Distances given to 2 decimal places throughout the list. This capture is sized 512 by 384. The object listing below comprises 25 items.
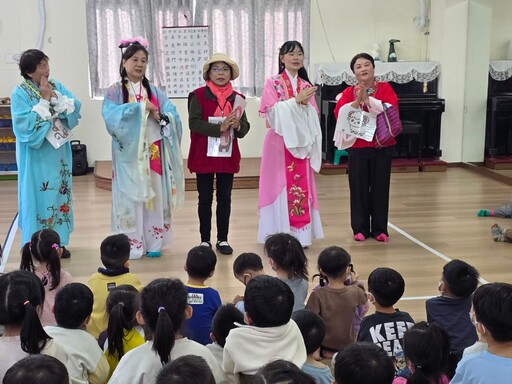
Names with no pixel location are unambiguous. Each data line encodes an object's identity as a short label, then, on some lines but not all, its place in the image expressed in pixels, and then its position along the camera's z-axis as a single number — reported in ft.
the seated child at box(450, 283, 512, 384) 5.98
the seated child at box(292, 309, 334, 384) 6.96
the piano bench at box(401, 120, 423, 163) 26.55
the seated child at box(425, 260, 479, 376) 8.43
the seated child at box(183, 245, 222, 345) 8.66
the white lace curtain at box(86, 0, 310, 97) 27.22
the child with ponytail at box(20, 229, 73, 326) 10.00
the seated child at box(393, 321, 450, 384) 6.36
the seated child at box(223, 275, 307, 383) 6.73
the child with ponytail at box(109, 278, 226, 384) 6.33
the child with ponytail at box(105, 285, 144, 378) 7.63
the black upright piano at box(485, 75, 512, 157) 26.61
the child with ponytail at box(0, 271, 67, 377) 6.60
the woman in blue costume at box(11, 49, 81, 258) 14.44
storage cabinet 26.71
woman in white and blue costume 14.92
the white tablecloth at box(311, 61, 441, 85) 27.07
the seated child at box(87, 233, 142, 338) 9.27
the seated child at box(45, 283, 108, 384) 7.18
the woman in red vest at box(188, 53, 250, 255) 15.08
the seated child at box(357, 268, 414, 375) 7.97
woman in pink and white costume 15.49
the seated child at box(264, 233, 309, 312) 9.53
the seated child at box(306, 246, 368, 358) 9.18
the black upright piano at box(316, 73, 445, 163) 27.09
